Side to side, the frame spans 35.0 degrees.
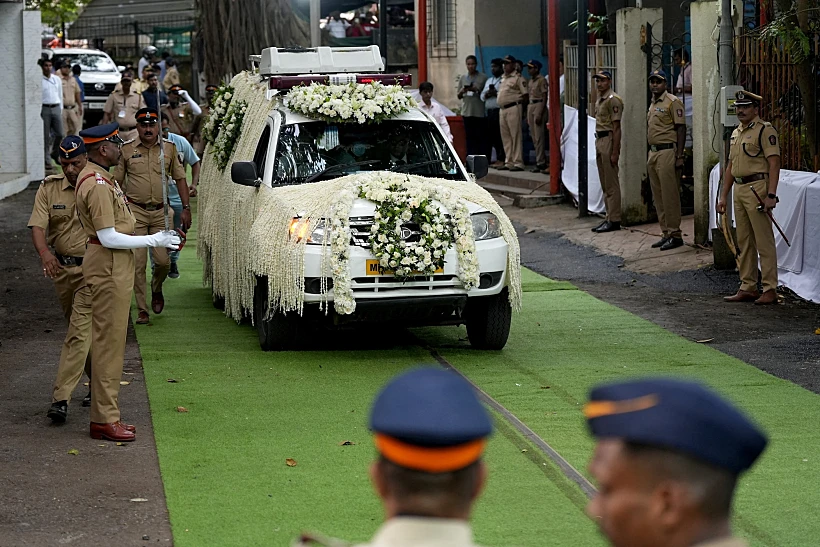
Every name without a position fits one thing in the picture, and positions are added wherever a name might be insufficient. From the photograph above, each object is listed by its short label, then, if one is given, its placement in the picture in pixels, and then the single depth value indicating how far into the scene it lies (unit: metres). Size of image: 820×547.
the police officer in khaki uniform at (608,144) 16.56
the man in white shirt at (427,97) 20.19
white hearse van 9.24
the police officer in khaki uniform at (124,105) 23.16
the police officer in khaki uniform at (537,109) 22.38
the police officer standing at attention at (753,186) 11.79
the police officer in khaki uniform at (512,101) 22.75
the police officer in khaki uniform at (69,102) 26.55
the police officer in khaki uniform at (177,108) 19.92
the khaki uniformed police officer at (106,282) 7.46
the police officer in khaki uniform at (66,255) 7.76
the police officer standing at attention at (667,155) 15.16
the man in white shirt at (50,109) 24.41
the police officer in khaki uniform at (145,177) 11.02
